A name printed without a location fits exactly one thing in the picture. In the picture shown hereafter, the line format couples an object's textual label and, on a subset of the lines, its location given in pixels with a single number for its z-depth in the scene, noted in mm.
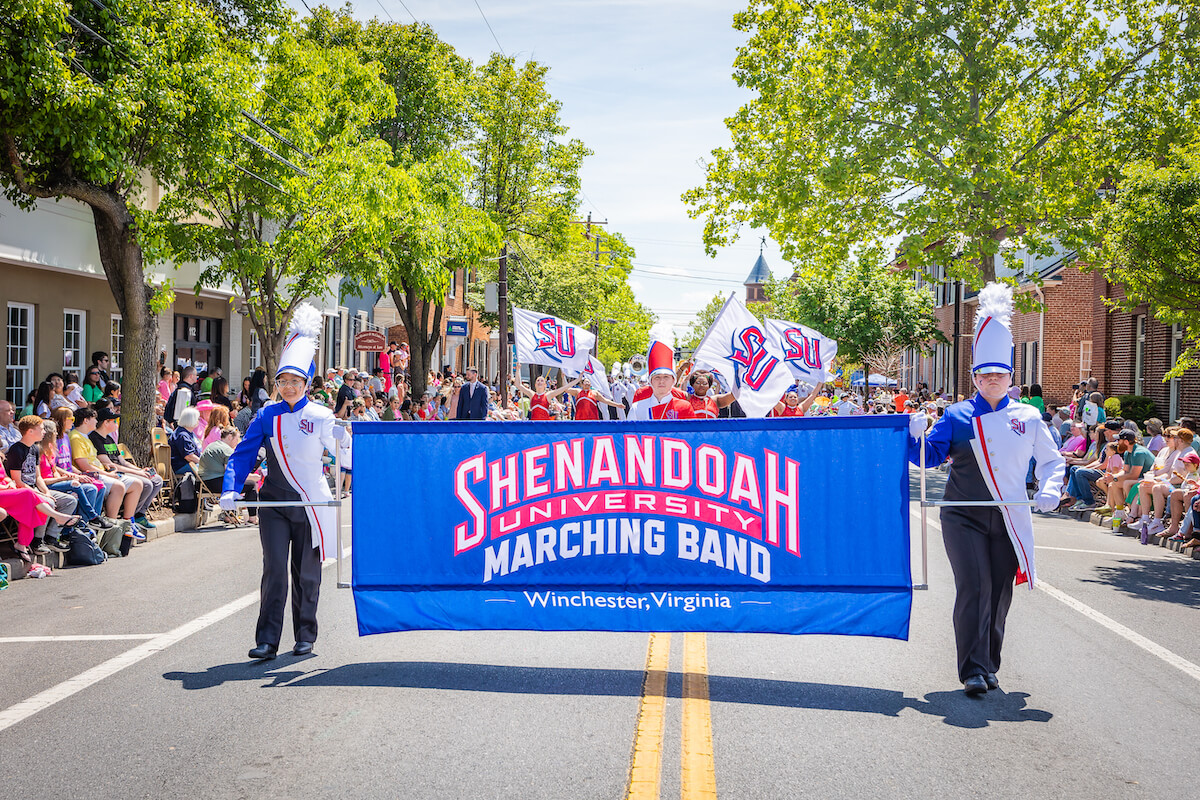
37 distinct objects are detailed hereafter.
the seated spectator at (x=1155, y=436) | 16453
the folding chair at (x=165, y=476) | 14961
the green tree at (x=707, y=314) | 101400
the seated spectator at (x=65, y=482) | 11297
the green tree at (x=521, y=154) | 35406
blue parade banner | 6402
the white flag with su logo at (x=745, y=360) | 12930
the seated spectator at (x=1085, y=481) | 17609
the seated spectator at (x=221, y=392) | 18438
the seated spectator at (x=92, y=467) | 12180
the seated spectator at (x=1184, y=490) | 13391
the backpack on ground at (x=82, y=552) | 11047
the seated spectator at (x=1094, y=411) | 20906
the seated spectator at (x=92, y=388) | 19188
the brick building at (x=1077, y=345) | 27859
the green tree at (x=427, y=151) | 26094
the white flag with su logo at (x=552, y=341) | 19047
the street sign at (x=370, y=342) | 29453
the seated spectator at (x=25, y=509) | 10117
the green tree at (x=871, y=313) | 53281
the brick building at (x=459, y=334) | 48094
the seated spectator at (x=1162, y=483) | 13898
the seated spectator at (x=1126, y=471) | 15352
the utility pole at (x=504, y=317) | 35125
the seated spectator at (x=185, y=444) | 14289
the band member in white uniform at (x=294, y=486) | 7035
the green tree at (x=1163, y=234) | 13286
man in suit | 17953
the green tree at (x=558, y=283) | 53781
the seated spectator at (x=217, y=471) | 14445
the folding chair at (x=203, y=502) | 14438
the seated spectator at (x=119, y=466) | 12875
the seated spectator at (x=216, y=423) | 14883
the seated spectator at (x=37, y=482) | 10541
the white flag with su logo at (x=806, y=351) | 15734
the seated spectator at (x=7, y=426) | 11500
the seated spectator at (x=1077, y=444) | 19516
